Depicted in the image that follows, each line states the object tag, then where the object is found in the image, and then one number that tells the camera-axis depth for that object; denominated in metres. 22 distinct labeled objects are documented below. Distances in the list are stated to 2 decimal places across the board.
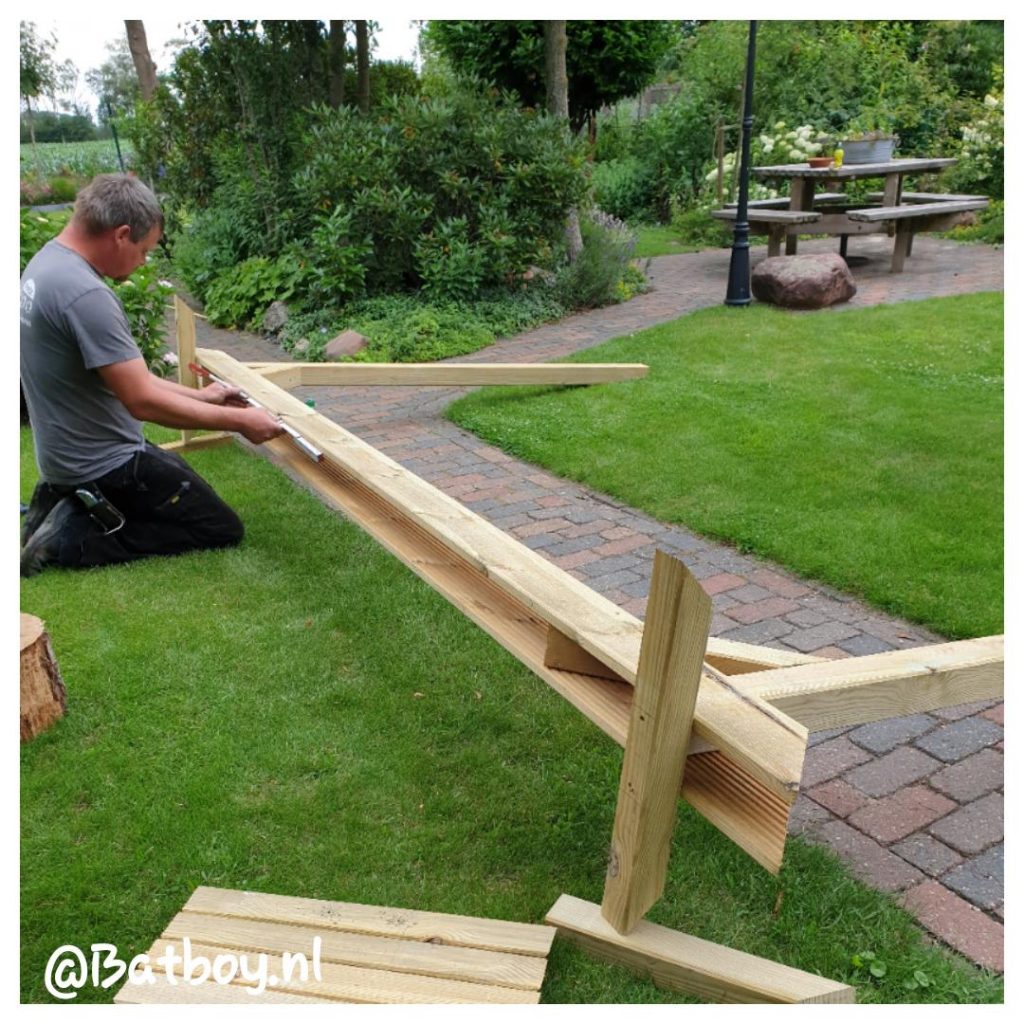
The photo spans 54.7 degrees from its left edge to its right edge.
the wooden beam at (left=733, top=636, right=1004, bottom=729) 2.14
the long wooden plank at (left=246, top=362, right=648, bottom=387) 6.05
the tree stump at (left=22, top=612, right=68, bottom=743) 3.21
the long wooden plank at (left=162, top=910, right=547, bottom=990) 2.24
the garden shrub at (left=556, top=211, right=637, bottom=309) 10.20
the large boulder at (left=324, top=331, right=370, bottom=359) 8.59
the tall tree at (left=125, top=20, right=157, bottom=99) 16.69
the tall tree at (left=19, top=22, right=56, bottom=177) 30.09
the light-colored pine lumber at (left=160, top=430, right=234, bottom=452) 6.18
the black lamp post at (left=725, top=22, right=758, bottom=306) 9.40
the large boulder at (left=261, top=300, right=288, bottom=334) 9.66
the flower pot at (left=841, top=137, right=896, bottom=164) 11.67
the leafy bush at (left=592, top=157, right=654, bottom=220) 16.64
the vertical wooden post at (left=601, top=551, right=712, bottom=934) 1.91
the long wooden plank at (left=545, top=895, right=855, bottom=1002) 2.15
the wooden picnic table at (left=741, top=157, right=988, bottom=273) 11.02
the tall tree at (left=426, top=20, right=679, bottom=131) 14.34
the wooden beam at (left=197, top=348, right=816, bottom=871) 1.92
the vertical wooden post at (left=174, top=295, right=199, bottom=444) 5.71
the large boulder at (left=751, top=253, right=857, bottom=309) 9.43
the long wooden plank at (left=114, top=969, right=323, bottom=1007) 2.14
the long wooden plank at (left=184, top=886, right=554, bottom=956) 2.34
